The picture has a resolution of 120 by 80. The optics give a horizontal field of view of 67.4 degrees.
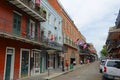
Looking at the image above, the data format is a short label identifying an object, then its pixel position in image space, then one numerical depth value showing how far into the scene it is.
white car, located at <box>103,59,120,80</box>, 6.61
